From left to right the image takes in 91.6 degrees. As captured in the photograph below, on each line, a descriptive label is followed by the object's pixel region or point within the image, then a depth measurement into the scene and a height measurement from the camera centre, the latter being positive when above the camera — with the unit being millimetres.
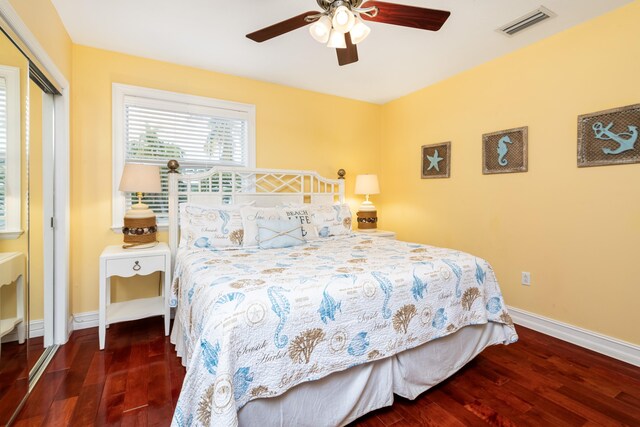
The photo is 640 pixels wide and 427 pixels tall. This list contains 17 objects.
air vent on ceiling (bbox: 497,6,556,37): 2289 +1464
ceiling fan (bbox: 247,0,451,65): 1691 +1112
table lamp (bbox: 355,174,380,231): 3900 +74
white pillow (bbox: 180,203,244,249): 2566 -135
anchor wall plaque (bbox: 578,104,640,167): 2197 +545
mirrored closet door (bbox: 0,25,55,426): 1600 -81
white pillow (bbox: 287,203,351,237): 3141 -84
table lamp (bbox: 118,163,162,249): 2545 +19
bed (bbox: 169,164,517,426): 1236 -541
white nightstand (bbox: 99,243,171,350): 2365 -486
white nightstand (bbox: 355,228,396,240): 3749 -275
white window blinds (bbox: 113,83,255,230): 2857 +780
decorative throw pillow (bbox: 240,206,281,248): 2662 -62
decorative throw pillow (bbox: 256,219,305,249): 2588 -193
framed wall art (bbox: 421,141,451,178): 3547 +595
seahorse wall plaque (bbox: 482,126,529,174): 2842 +571
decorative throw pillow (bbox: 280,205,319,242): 2844 -75
